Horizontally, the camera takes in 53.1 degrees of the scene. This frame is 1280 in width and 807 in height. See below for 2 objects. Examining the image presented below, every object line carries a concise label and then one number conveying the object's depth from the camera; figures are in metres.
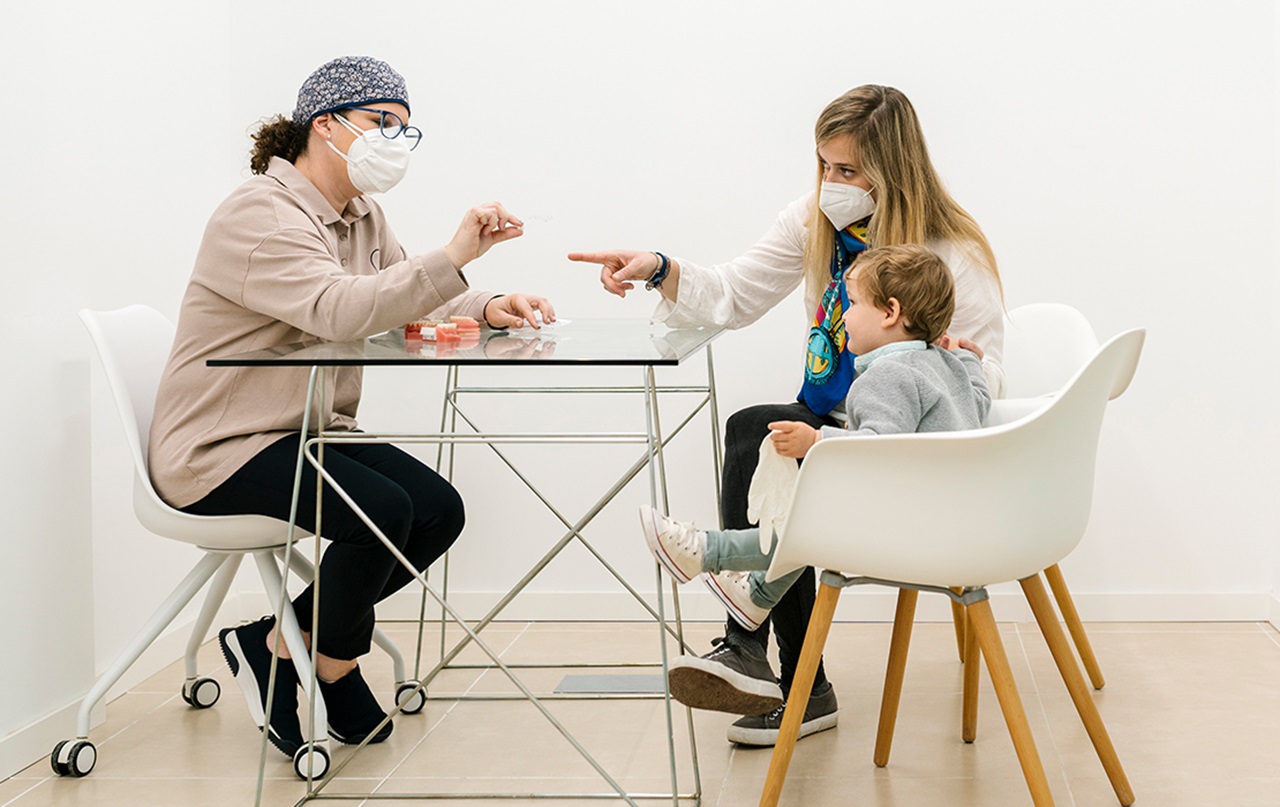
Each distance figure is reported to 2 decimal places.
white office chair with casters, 2.17
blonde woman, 2.29
